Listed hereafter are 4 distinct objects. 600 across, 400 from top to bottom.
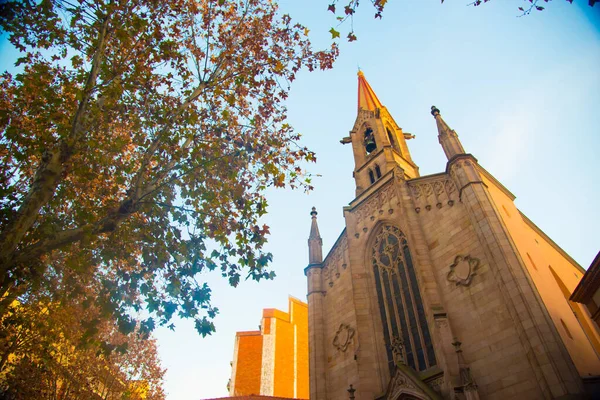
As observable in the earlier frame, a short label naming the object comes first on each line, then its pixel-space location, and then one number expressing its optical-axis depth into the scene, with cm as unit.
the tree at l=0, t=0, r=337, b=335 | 747
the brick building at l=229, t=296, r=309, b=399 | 3266
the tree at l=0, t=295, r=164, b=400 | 1277
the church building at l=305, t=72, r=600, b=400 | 1069
